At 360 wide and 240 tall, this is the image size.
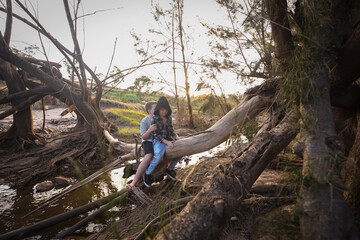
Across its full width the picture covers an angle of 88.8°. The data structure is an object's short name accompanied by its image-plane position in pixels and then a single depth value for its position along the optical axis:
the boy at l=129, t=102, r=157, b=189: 3.47
